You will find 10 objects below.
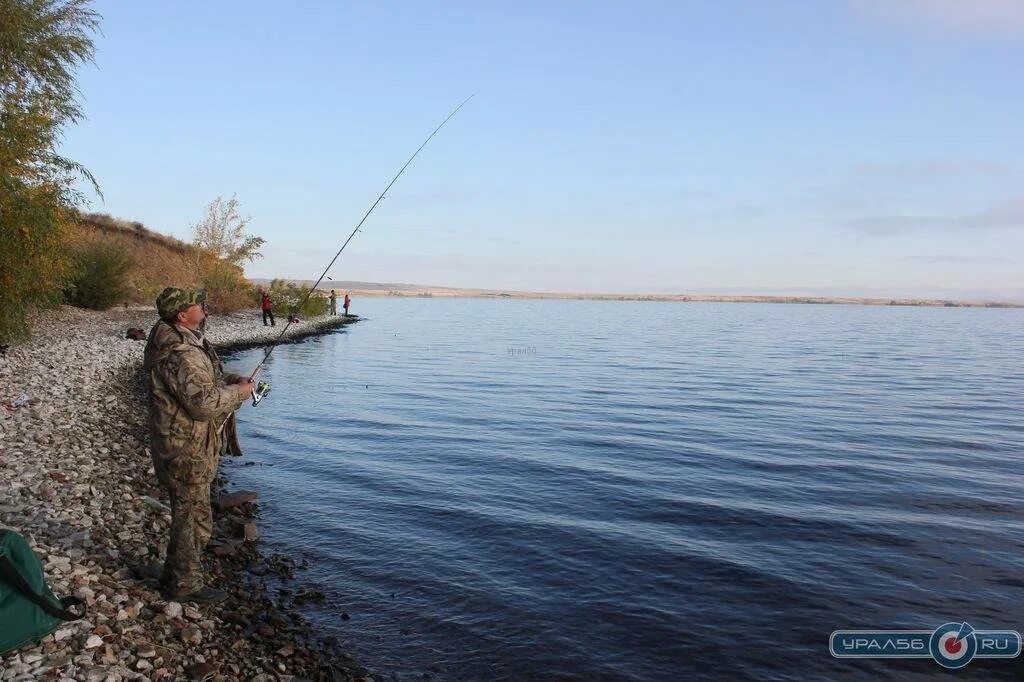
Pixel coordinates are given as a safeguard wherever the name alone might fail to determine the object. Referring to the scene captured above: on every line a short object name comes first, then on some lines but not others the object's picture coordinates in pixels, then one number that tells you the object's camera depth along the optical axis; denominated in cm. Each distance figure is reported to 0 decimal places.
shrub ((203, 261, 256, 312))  4825
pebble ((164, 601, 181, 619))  611
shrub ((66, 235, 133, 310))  3244
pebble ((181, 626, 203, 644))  584
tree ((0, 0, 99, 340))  1562
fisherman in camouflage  573
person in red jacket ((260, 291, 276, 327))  4628
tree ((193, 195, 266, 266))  5538
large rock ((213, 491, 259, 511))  1038
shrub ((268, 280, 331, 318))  5506
